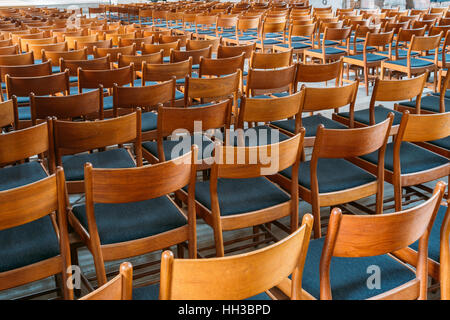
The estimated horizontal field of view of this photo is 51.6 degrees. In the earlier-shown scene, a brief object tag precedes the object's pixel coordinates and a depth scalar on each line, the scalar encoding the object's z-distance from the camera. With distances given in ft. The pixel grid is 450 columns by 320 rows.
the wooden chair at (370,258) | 5.21
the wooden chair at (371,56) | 20.20
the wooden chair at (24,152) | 7.84
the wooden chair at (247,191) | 7.27
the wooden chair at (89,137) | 8.78
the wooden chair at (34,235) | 5.88
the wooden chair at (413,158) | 8.76
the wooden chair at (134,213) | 6.51
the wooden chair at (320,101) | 11.18
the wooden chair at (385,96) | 11.29
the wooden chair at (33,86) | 12.44
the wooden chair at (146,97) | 11.50
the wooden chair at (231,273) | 4.30
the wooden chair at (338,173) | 8.02
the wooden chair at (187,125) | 9.65
